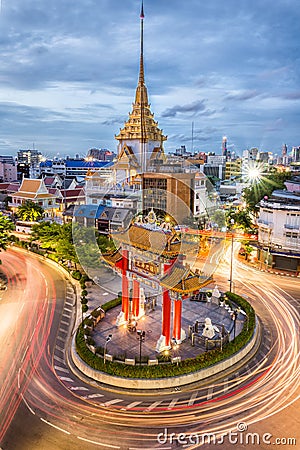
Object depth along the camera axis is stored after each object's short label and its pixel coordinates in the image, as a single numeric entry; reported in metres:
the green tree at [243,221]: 50.50
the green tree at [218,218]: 58.94
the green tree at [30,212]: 56.06
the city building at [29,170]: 116.31
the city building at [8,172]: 110.56
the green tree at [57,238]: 37.62
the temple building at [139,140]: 69.00
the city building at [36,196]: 62.50
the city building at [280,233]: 41.03
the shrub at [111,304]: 28.65
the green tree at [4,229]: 38.00
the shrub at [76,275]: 35.75
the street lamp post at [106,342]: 20.80
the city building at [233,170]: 143.25
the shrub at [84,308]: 27.21
